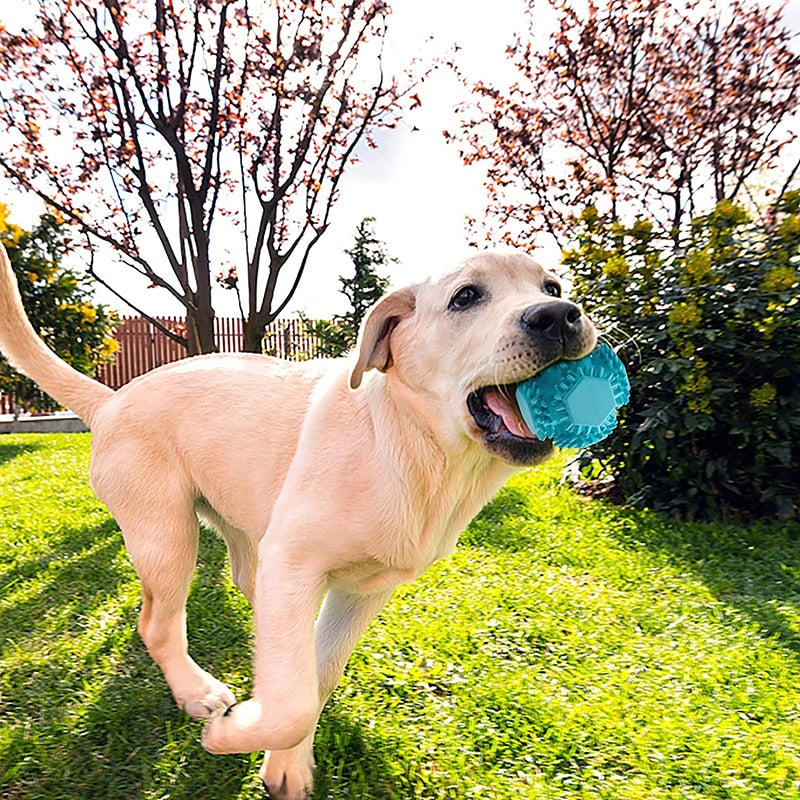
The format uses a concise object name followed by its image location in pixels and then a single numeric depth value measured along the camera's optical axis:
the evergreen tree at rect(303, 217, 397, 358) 13.68
